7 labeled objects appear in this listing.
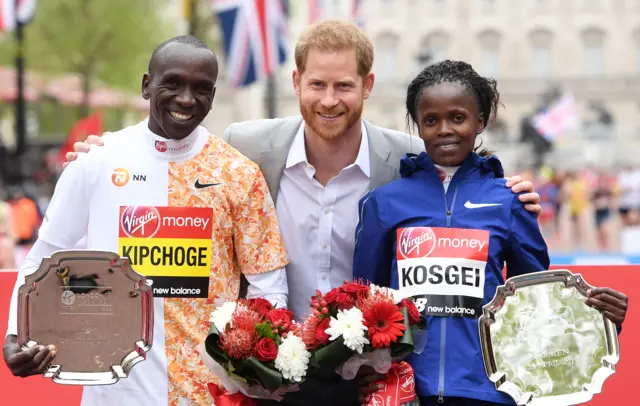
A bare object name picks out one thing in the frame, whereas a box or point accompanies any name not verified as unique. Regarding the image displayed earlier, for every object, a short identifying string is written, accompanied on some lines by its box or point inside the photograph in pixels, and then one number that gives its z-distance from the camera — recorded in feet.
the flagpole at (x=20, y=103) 77.46
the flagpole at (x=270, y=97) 73.55
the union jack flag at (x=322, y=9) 78.43
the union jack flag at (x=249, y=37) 53.01
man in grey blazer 14.15
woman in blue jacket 12.20
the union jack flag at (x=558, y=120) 97.91
